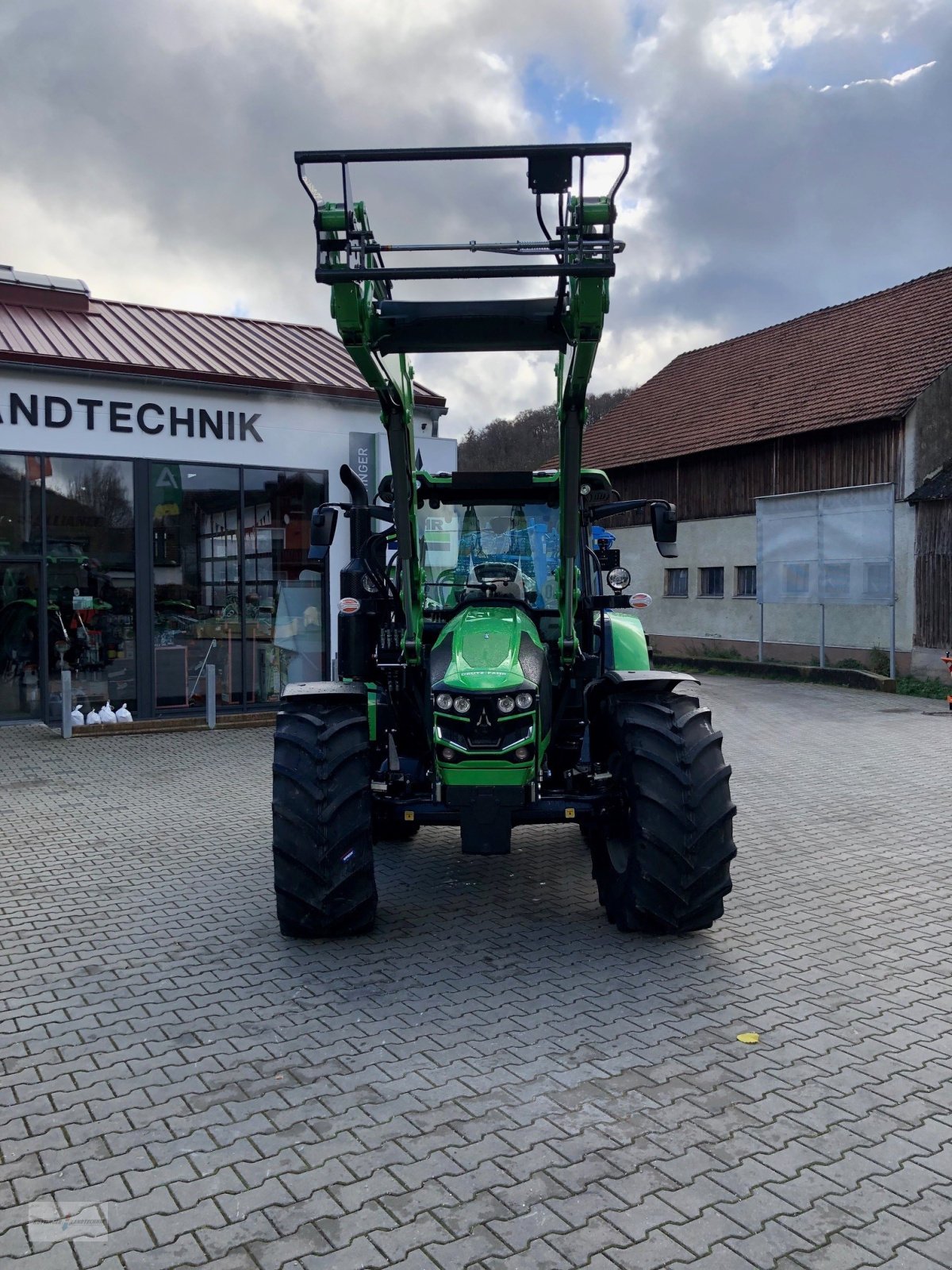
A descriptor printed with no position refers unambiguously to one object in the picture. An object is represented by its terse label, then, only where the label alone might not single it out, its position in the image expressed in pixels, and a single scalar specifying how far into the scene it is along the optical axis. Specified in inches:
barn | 775.1
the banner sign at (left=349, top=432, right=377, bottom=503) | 617.6
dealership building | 541.0
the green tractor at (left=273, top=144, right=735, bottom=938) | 189.8
